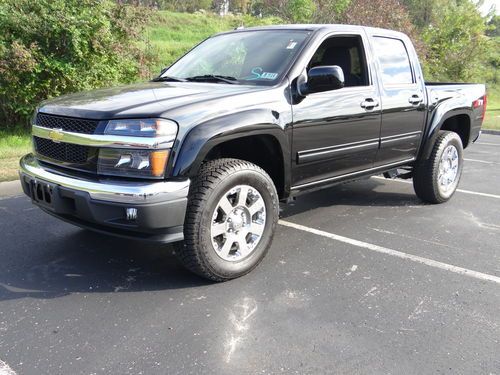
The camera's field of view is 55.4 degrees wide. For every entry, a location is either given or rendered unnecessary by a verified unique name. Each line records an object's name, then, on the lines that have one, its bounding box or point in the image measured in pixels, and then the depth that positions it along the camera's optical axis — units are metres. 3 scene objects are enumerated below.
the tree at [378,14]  17.58
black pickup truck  2.99
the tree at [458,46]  26.31
